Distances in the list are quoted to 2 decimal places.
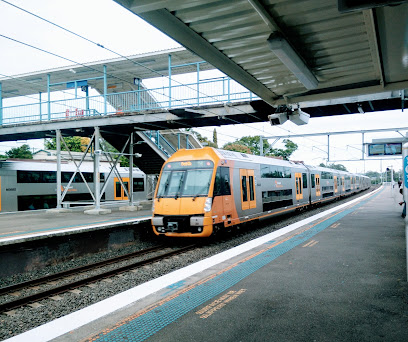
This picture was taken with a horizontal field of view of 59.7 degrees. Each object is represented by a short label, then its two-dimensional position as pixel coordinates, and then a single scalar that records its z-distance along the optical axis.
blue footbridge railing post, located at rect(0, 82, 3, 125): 20.80
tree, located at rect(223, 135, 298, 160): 57.84
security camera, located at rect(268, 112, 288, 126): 11.44
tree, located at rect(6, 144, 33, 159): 50.22
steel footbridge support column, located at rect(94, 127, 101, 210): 18.22
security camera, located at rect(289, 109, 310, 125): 11.45
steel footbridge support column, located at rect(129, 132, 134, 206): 20.06
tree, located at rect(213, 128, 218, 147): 63.00
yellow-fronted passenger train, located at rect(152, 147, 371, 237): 11.14
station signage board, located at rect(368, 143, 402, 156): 32.50
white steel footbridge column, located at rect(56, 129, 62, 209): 19.22
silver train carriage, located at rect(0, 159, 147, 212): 21.45
